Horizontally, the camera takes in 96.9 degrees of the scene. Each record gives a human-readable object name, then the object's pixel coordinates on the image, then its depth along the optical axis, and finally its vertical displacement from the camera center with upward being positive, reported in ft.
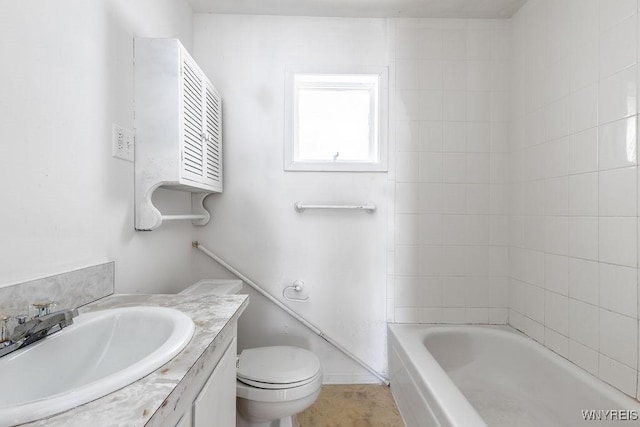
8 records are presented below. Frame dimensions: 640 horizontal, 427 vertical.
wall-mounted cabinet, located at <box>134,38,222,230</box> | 3.76 +1.19
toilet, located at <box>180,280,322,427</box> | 3.97 -2.51
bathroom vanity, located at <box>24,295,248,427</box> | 1.38 -1.00
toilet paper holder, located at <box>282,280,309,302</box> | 5.73 -1.61
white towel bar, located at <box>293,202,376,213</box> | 5.59 +0.09
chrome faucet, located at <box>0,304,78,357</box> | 1.88 -0.82
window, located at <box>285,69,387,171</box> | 5.92 +1.99
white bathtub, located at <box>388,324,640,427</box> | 3.53 -2.64
